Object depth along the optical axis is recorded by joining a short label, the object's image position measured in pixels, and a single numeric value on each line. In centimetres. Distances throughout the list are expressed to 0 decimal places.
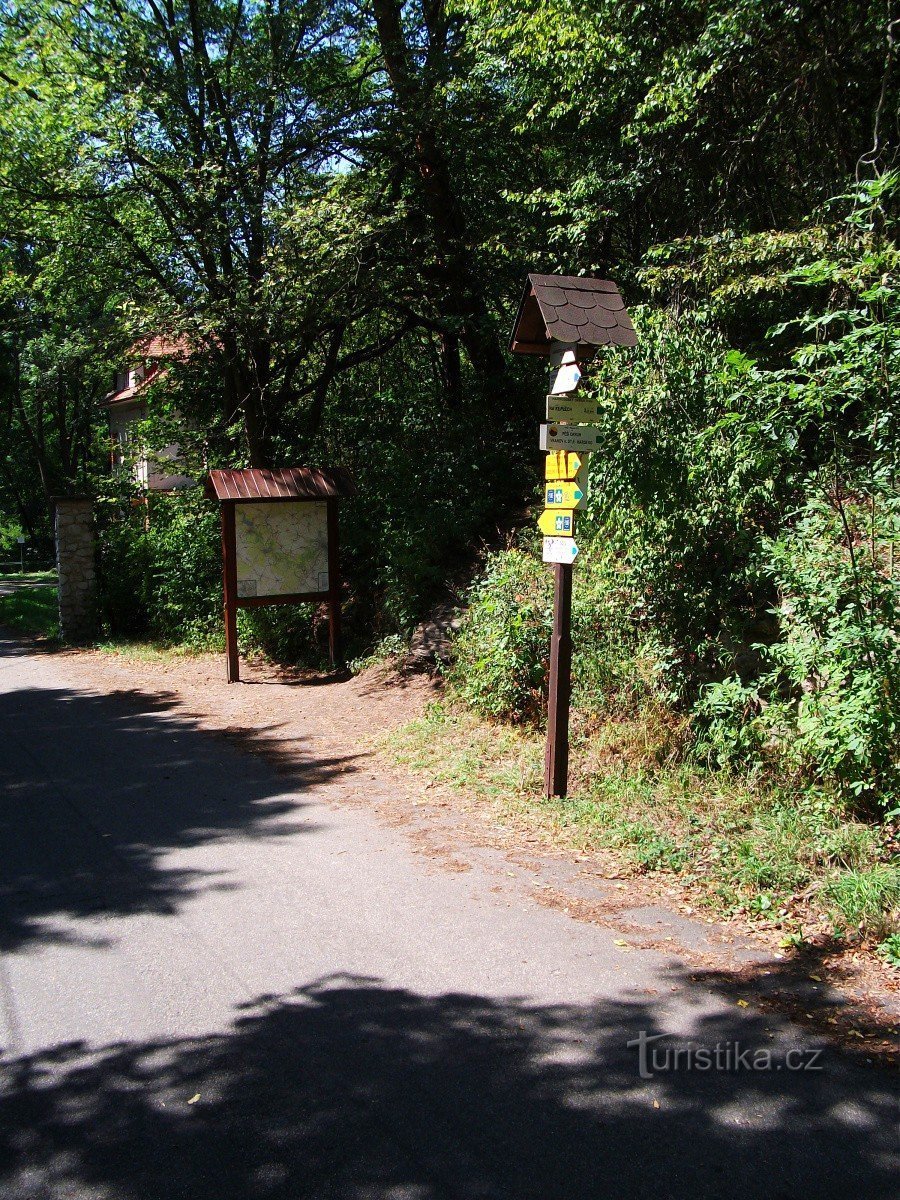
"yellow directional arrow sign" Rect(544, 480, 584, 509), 670
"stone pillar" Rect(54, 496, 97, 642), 1778
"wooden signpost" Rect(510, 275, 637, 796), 664
